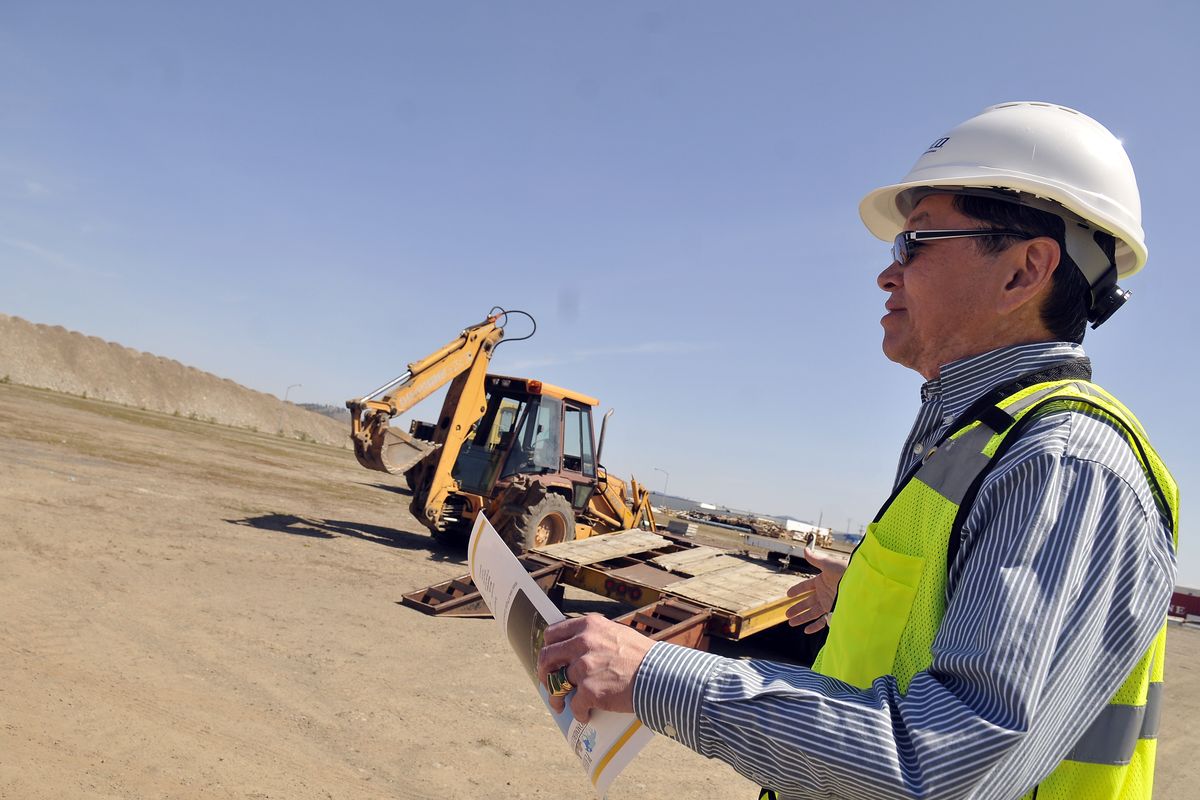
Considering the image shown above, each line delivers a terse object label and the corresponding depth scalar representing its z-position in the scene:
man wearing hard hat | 1.11
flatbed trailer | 7.35
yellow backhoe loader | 11.45
